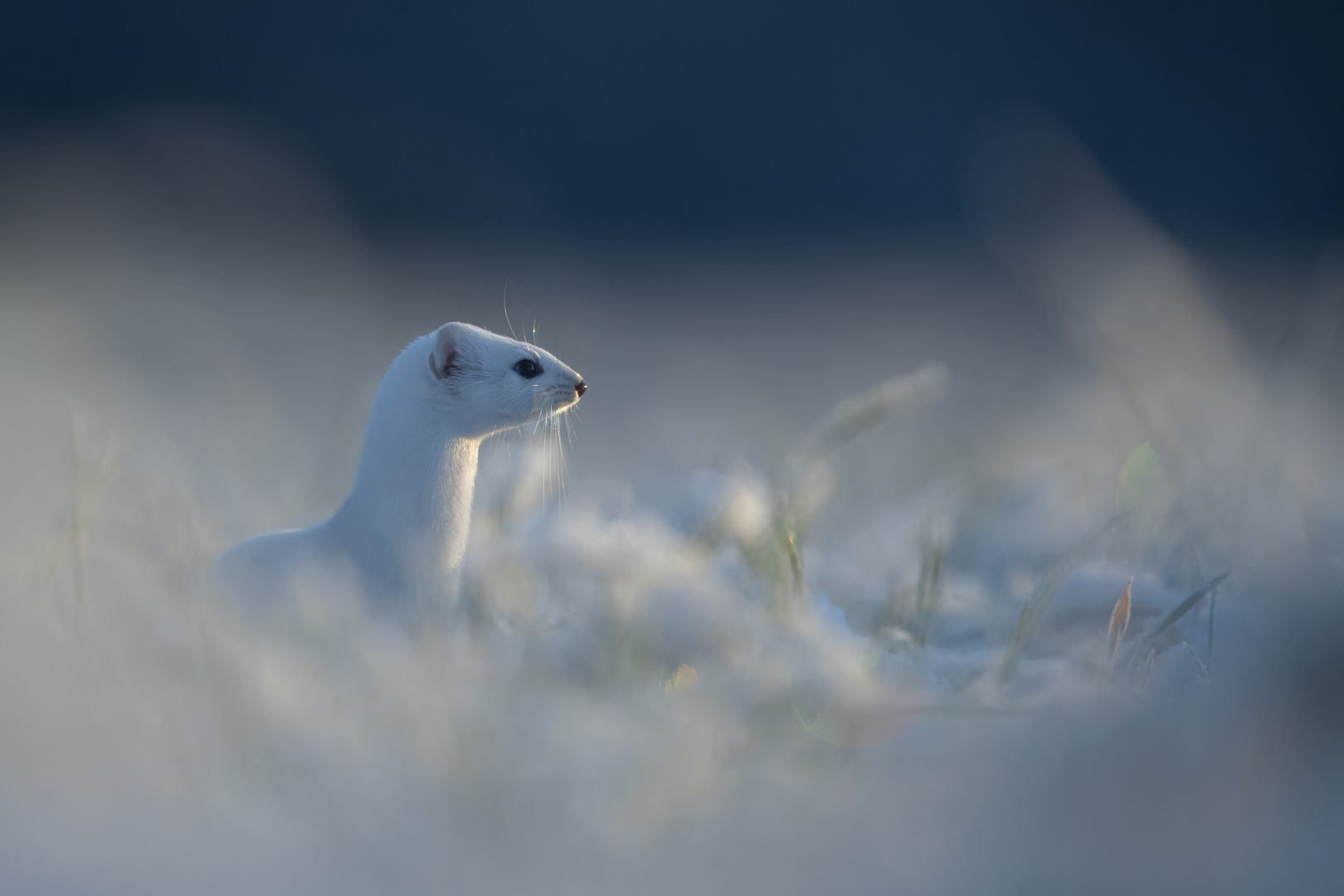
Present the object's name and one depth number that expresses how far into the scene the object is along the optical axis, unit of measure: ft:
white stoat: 18.81
